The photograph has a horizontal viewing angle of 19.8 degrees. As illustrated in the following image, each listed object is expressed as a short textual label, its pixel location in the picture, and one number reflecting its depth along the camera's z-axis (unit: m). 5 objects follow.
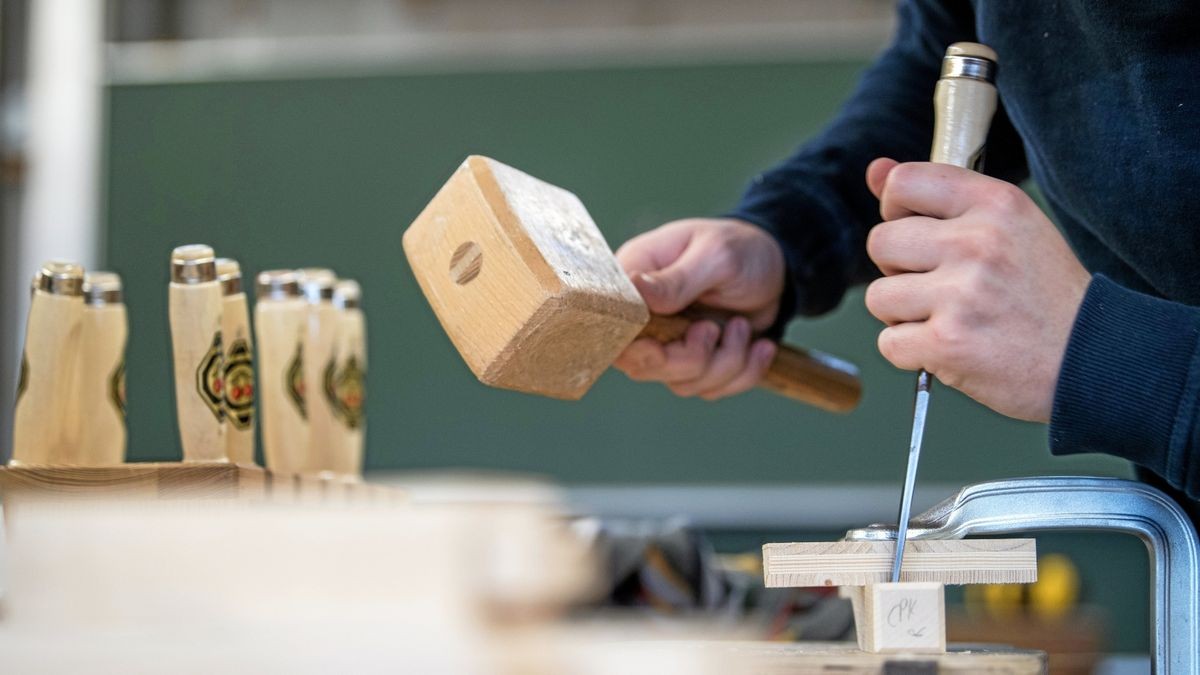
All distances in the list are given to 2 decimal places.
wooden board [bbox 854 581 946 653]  1.58
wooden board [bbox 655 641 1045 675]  1.49
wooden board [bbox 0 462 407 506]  1.75
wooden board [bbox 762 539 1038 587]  1.60
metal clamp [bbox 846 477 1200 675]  1.57
